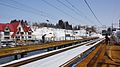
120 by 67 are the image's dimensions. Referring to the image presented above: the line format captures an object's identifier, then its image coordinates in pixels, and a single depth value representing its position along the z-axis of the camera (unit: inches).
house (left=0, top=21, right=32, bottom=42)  1745.4
